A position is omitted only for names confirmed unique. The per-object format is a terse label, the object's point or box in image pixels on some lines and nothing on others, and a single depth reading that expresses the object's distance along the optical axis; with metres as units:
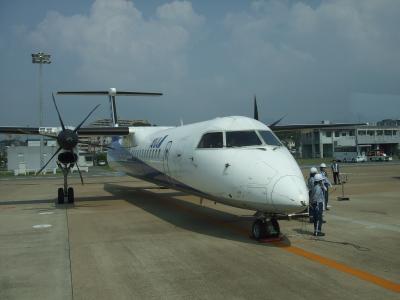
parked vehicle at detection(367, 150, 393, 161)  72.12
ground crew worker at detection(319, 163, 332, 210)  12.83
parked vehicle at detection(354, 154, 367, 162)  70.06
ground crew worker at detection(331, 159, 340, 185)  25.16
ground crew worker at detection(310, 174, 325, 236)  9.69
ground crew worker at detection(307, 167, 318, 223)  11.48
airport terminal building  90.94
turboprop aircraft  8.29
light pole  48.94
